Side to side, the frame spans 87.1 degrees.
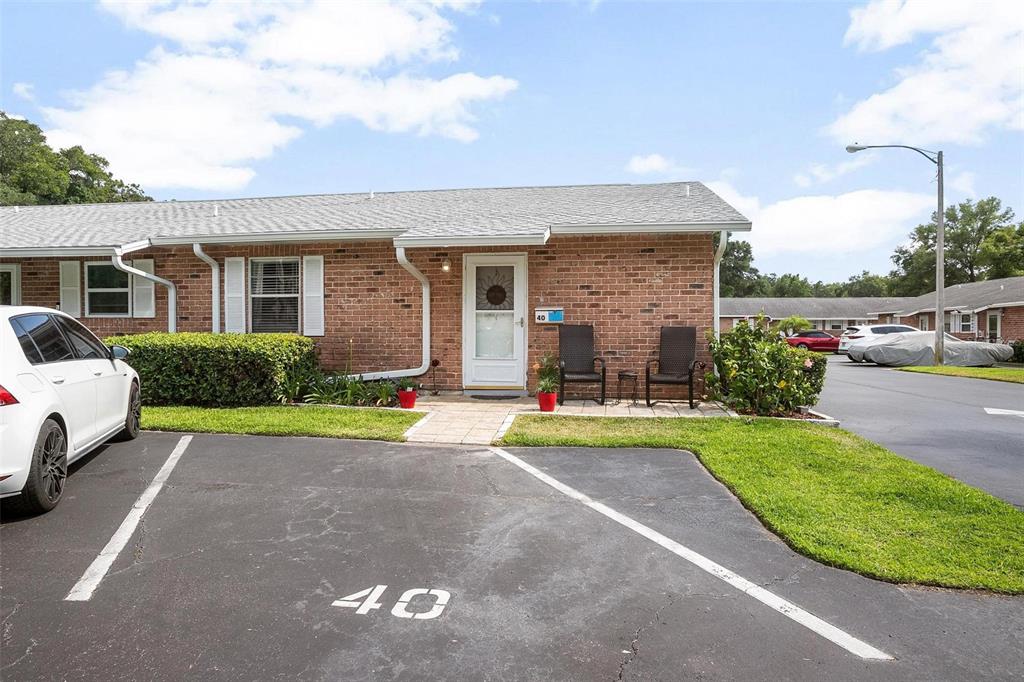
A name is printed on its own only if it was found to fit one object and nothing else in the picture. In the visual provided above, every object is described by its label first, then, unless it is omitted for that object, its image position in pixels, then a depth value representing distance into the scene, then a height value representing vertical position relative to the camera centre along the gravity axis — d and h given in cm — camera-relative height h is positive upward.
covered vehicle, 2084 -94
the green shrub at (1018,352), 2220 -99
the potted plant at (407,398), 815 -106
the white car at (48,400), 358 -55
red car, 3350 -86
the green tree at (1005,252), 4597 +652
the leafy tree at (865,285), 7425 +618
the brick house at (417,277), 891 +94
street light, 1800 +191
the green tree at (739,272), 7531 +790
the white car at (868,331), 2833 -16
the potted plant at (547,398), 785 -102
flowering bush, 749 -68
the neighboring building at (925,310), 2812 +134
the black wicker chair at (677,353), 855 -40
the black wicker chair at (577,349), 878 -34
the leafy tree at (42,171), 3438 +1093
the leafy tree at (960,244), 5441 +863
